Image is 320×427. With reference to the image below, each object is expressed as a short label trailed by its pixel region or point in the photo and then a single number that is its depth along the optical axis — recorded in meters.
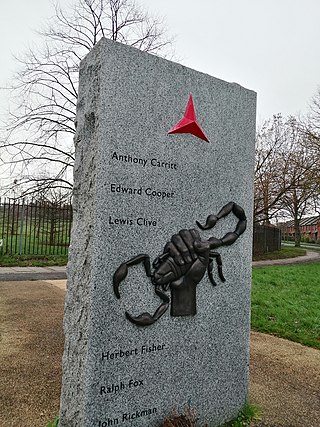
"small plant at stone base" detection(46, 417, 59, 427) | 2.87
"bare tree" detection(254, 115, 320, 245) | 21.06
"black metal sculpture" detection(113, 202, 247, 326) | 2.77
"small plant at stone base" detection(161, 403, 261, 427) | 2.75
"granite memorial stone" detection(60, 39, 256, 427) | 2.60
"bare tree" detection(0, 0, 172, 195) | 14.10
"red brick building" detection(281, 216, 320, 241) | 55.91
